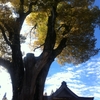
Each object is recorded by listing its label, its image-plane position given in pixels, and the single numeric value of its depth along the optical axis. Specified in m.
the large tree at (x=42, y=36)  6.44
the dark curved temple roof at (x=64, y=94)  11.70
